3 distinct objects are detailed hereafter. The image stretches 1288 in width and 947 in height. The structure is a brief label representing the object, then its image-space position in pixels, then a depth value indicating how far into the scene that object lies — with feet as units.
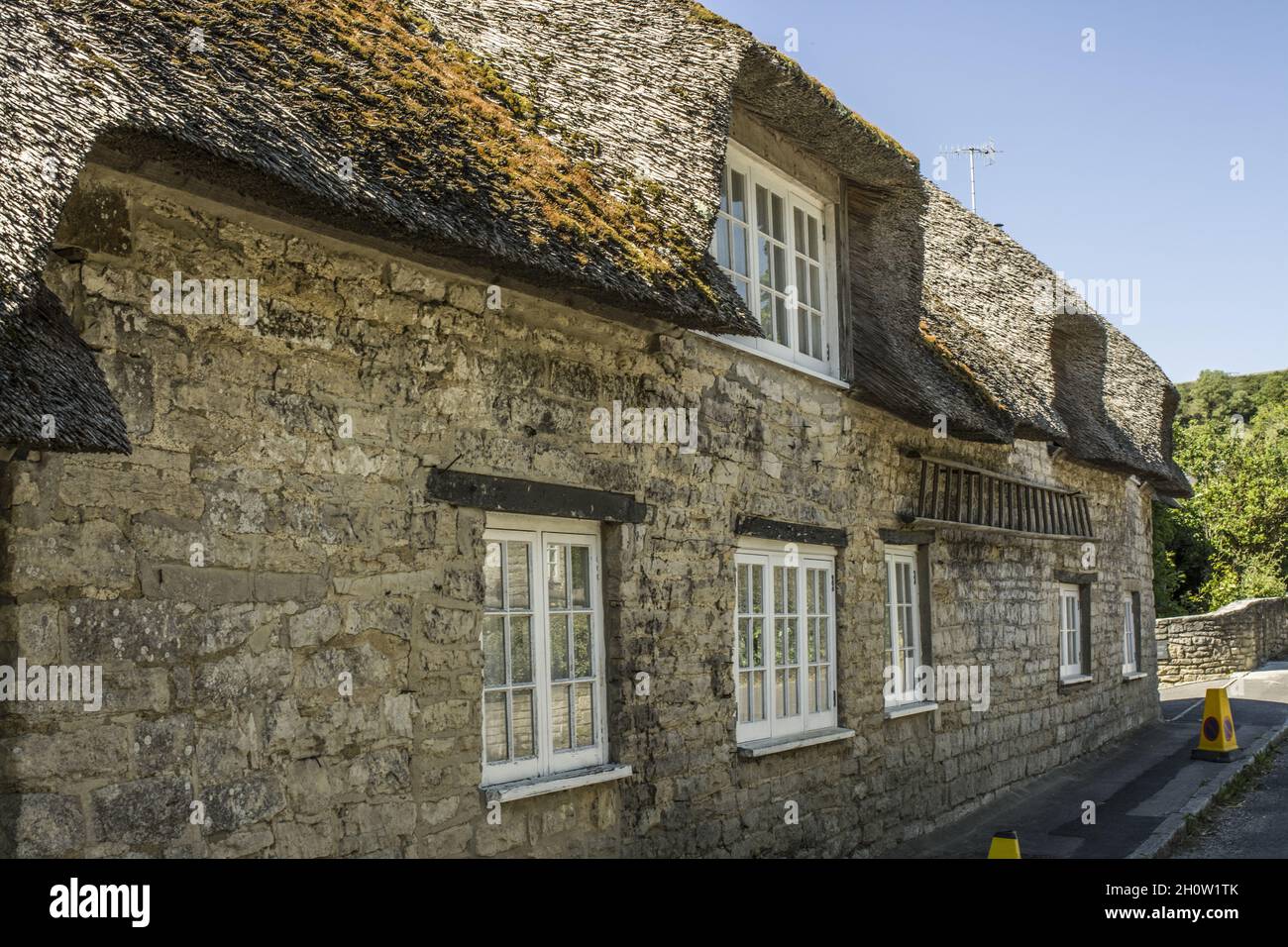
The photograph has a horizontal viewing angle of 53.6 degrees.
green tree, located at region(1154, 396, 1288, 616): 93.45
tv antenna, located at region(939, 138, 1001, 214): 61.87
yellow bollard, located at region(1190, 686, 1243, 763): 41.37
